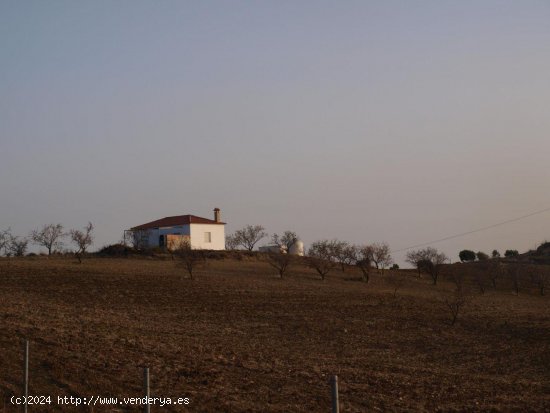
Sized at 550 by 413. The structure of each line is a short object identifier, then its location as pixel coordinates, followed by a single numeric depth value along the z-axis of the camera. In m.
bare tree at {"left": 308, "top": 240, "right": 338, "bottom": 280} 56.88
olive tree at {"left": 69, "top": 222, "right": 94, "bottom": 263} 59.81
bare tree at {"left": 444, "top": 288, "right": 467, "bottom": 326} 34.26
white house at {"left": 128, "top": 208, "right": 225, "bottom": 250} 77.00
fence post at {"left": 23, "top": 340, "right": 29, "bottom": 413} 11.10
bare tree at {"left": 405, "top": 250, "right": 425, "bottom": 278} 71.38
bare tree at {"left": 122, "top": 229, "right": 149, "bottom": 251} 76.62
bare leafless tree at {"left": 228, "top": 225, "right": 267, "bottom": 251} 89.69
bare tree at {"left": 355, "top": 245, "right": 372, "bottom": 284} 57.39
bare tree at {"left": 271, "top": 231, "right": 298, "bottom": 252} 87.56
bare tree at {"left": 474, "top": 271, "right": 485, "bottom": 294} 56.82
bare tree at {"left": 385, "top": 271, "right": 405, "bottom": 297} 53.28
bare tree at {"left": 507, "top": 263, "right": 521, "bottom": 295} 62.02
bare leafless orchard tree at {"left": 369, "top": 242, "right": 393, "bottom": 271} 67.38
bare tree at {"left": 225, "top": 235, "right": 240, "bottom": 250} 89.44
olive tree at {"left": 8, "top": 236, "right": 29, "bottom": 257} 75.38
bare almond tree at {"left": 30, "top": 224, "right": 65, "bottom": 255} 73.38
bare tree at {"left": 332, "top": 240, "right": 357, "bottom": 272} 68.06
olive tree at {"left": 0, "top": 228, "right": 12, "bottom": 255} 75.38
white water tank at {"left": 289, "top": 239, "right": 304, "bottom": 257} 86.44
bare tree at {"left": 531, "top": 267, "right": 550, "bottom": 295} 61.44
